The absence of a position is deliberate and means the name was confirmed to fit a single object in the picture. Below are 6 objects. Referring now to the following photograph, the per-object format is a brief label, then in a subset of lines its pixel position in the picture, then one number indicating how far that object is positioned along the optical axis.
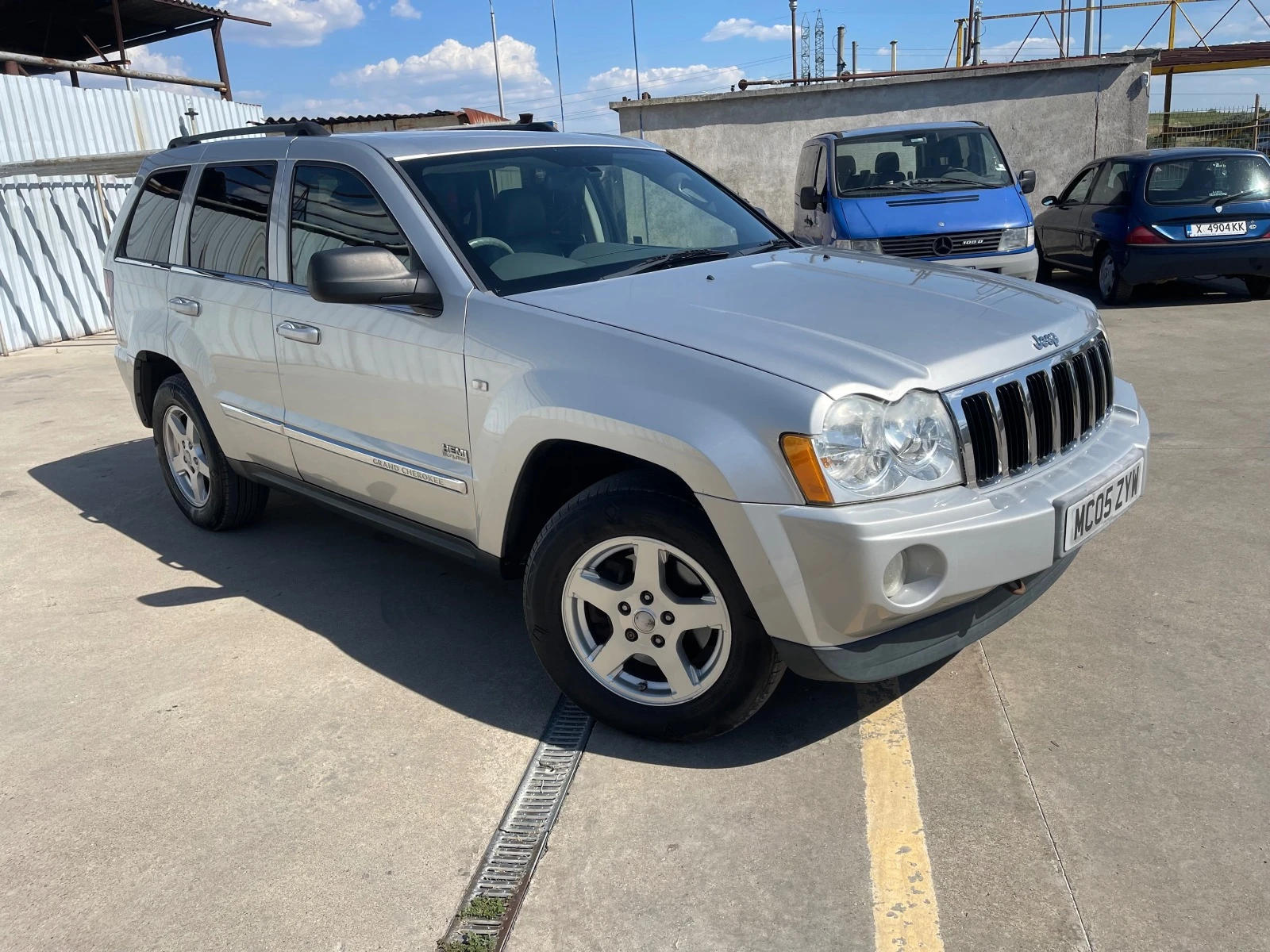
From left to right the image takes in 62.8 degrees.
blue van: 8.89
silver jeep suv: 2.62
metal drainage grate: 2.40
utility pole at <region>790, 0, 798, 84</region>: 31.23
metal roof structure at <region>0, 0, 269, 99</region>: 17.75
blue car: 9.89
